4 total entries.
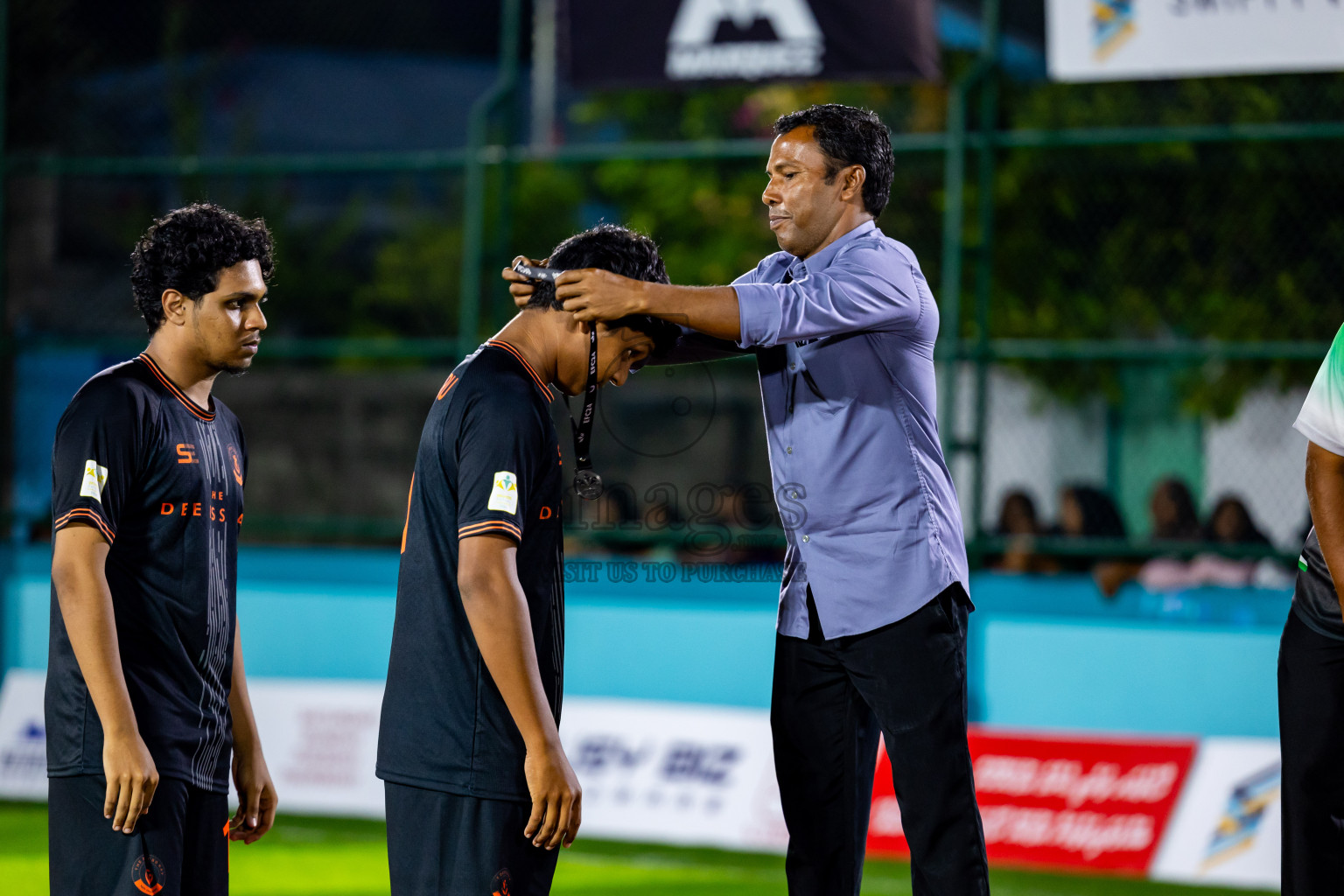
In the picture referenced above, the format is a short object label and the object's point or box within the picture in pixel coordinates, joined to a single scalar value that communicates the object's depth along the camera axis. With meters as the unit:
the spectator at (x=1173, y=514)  17.31
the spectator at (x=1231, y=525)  16.92
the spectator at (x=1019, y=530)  17.22
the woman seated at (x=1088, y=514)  17.89
